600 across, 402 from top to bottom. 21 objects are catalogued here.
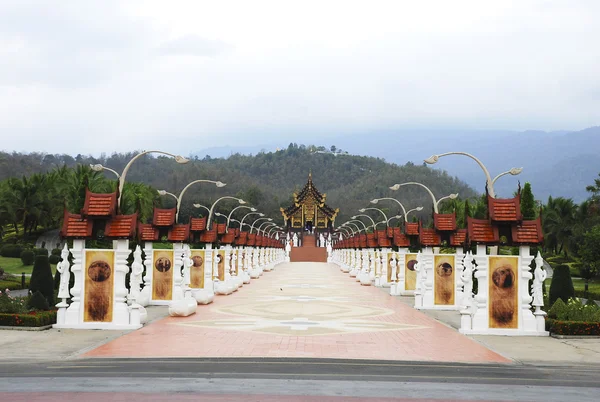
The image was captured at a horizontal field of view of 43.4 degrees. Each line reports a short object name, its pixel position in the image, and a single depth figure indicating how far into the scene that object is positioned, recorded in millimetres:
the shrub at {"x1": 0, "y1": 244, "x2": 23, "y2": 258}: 71750
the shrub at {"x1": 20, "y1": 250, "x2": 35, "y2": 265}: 62031
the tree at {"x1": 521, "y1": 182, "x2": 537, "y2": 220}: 30609
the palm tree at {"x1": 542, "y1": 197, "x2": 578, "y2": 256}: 73375
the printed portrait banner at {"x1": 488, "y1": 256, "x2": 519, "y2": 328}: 22703
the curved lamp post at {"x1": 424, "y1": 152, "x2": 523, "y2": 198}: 26420
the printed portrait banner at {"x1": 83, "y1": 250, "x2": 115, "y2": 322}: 22672
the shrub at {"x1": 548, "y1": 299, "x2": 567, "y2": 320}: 23328
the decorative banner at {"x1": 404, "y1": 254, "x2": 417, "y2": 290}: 39844
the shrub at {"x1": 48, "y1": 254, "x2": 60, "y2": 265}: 45791
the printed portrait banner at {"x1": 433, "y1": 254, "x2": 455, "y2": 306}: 31328
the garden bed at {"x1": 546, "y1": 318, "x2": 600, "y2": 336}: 21719
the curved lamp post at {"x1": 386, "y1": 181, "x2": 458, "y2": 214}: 34047
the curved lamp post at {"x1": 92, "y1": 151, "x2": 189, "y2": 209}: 25750
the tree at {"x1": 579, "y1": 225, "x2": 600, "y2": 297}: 49281
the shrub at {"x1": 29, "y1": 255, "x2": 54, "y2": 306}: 25859
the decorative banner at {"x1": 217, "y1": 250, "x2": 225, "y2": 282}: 43350
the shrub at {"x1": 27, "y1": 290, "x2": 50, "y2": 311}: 24000
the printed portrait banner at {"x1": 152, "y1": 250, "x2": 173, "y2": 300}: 31453
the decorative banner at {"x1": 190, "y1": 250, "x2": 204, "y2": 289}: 38469
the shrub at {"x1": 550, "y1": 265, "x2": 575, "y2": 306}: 27547
